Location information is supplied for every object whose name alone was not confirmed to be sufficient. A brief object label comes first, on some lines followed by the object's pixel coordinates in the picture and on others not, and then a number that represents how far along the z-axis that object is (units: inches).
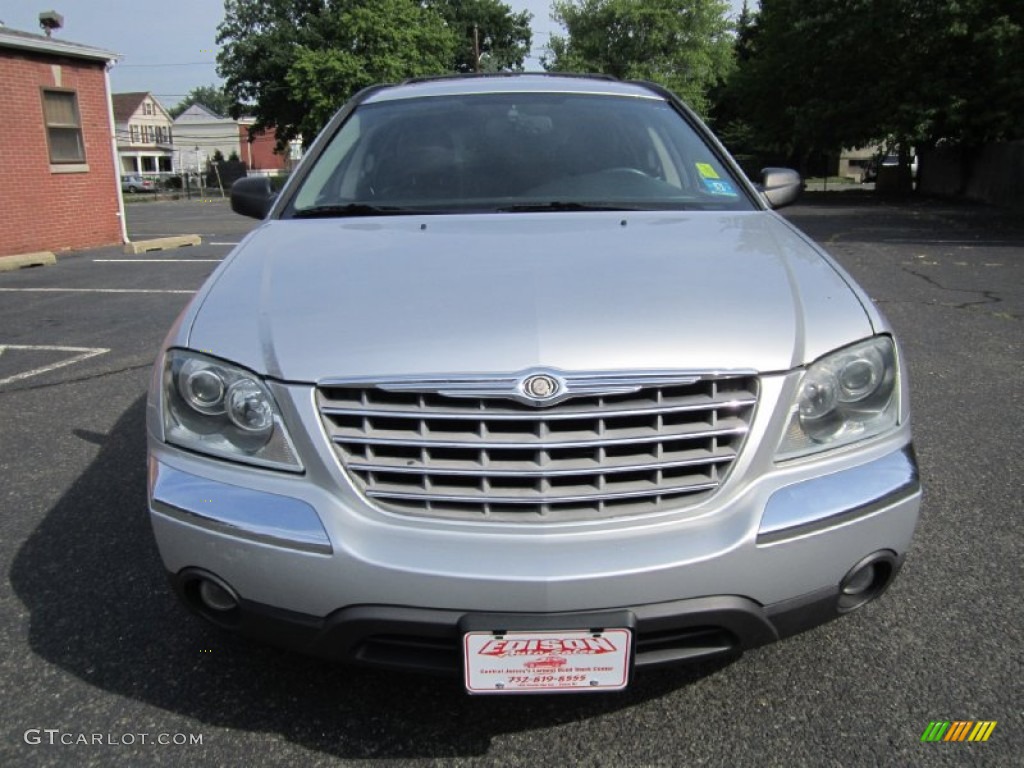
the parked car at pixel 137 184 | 1865.5
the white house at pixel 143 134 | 2846.2
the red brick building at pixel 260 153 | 2922.5
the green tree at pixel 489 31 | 2027.6
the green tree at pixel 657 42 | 2074.3
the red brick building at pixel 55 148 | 483.5
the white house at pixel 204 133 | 3255.4
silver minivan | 64.8
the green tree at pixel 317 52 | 1371.8
